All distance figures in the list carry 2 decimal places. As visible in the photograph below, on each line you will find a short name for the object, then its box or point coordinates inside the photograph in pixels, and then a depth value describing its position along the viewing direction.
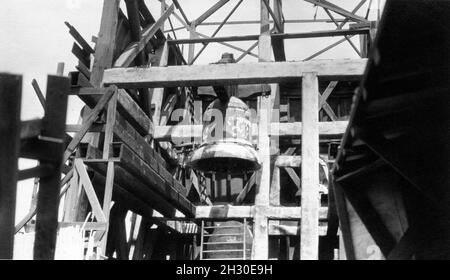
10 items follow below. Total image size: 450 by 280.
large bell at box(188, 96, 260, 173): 8.30
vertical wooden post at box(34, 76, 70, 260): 3.01
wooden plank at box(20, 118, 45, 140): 2.87
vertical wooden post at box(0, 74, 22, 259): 2.61
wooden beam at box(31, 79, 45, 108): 10.20
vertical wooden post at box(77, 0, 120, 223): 8.07
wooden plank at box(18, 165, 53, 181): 2.97
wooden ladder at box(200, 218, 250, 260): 10.83
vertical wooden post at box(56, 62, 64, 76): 10.55
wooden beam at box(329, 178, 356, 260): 6.68
